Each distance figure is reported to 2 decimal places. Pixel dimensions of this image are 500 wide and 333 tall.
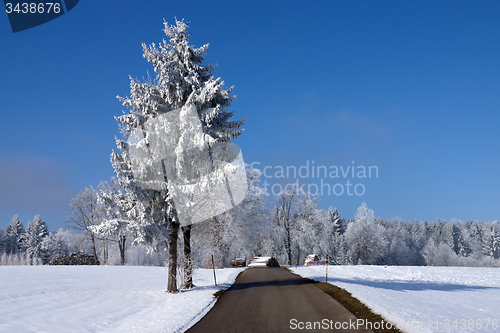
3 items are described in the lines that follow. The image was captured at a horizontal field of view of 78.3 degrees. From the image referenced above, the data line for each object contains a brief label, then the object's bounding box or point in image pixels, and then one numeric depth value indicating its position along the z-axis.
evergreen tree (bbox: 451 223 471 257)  94.48
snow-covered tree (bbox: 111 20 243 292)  14.30
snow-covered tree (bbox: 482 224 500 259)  89.56
